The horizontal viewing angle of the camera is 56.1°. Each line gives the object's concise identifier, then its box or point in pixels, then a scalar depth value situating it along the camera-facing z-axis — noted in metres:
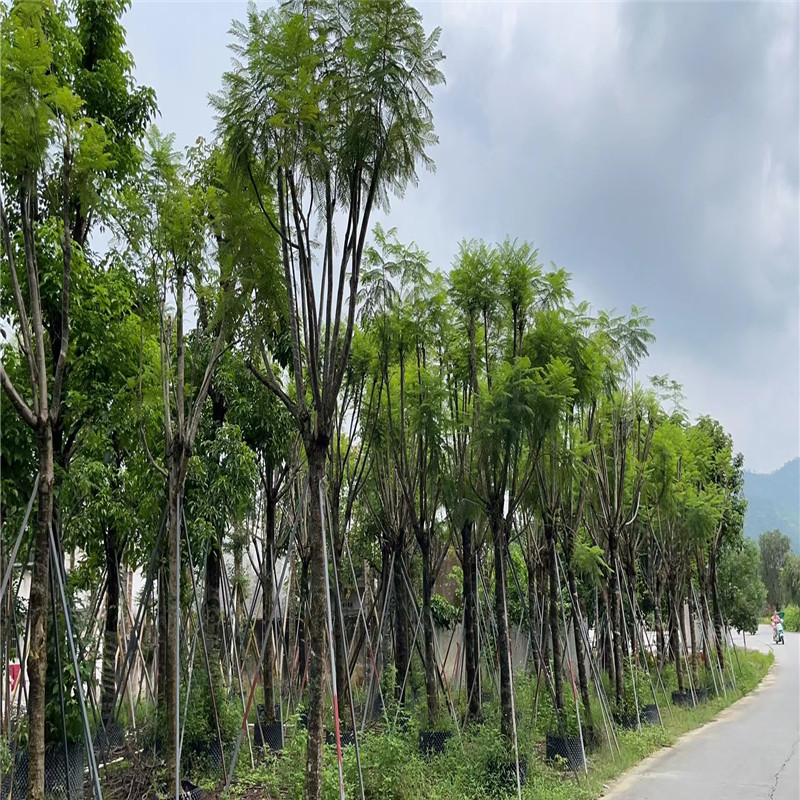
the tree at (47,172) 4.32
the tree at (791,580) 49.47
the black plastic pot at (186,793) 5.58
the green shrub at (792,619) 48.61
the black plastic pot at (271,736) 8.73
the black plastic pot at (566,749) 8.45
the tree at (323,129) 5.45
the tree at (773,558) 56.72
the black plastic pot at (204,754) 7.34
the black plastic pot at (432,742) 7.97
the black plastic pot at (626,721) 10.91
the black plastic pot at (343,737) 8.01
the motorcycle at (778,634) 37.16
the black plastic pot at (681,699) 13.90
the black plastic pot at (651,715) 11.29
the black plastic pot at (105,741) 6.84
